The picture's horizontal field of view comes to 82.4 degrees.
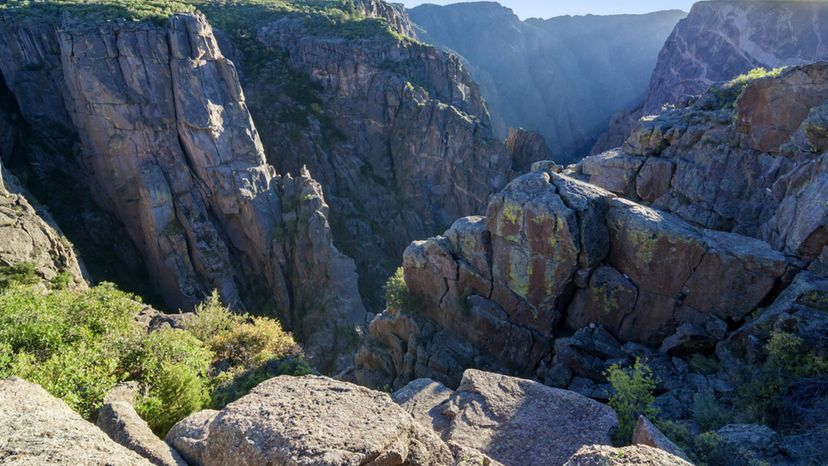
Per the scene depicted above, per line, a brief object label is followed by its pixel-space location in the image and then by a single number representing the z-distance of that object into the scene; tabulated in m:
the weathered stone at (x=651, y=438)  8.79
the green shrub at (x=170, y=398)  11.64
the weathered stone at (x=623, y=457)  6.48
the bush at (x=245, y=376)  15.34
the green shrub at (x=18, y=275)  23.62
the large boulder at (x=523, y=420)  11.41
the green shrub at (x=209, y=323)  20.97
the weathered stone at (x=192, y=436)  8.41
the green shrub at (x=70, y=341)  10.88
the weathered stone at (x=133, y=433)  8.24
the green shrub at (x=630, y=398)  12.05
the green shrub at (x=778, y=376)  12.08
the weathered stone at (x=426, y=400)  13.45
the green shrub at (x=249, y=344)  19.80
